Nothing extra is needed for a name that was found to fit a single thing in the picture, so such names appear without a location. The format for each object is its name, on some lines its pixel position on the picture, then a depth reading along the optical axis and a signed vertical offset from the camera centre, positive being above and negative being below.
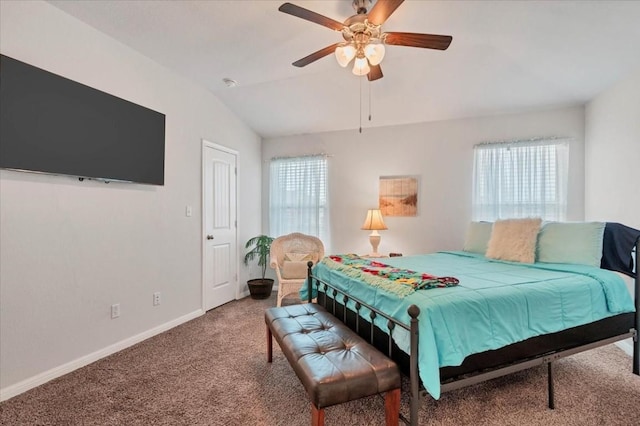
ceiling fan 1.82 +1.12
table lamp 4.10 -0.23
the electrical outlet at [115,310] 2.71 -0.92
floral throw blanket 1.82 -0.46
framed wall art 4.27 +0.17
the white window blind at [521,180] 3.65 +0.35
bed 1.58 -0.59
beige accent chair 3.80 -0.67
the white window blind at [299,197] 4.69 +0.17
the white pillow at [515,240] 2.70 -0.30
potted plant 4.36 -0.78
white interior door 3.84 -0.24
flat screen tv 2.02 +0.61
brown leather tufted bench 1.44 -0.81
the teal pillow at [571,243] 2.43 -0.29
